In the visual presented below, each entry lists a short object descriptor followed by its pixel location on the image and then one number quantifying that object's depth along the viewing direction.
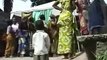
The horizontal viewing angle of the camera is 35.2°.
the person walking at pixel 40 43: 3.55
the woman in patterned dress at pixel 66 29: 4.43
